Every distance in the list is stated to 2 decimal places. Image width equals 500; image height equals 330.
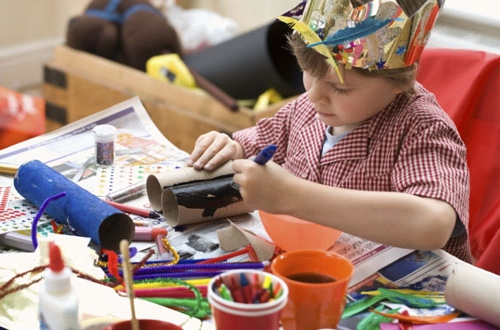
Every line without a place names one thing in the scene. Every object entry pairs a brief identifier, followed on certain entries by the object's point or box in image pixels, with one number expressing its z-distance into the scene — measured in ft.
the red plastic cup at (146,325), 4.23
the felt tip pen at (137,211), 5.60
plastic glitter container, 6.05
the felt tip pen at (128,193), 5.72
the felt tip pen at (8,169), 5.95
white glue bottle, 4.20
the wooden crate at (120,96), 10.24
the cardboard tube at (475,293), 4.72
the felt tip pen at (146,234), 5.34
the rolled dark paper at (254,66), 10.52
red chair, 6.14
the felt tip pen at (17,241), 5.21
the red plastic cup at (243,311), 4.11
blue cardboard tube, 5.22
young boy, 5.04
